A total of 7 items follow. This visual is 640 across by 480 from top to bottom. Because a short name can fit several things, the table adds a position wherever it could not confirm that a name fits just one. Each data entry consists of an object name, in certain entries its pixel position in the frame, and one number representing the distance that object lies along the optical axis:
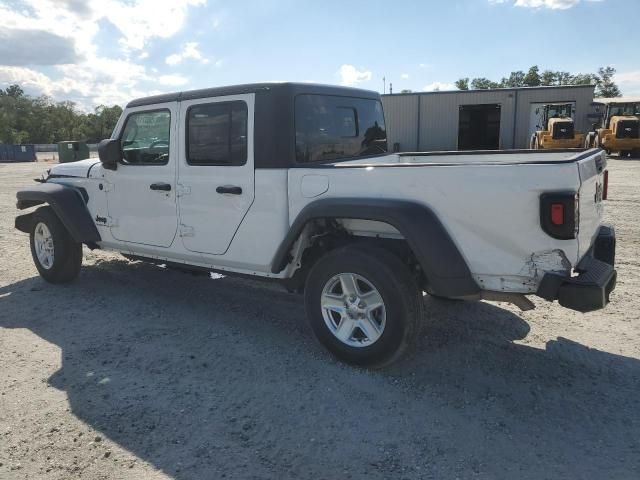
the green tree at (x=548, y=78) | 92.38
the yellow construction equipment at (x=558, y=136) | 23.72
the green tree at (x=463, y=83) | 102.86
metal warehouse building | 28.53
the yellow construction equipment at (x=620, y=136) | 23.97
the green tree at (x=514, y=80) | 98.56
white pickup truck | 2.96
